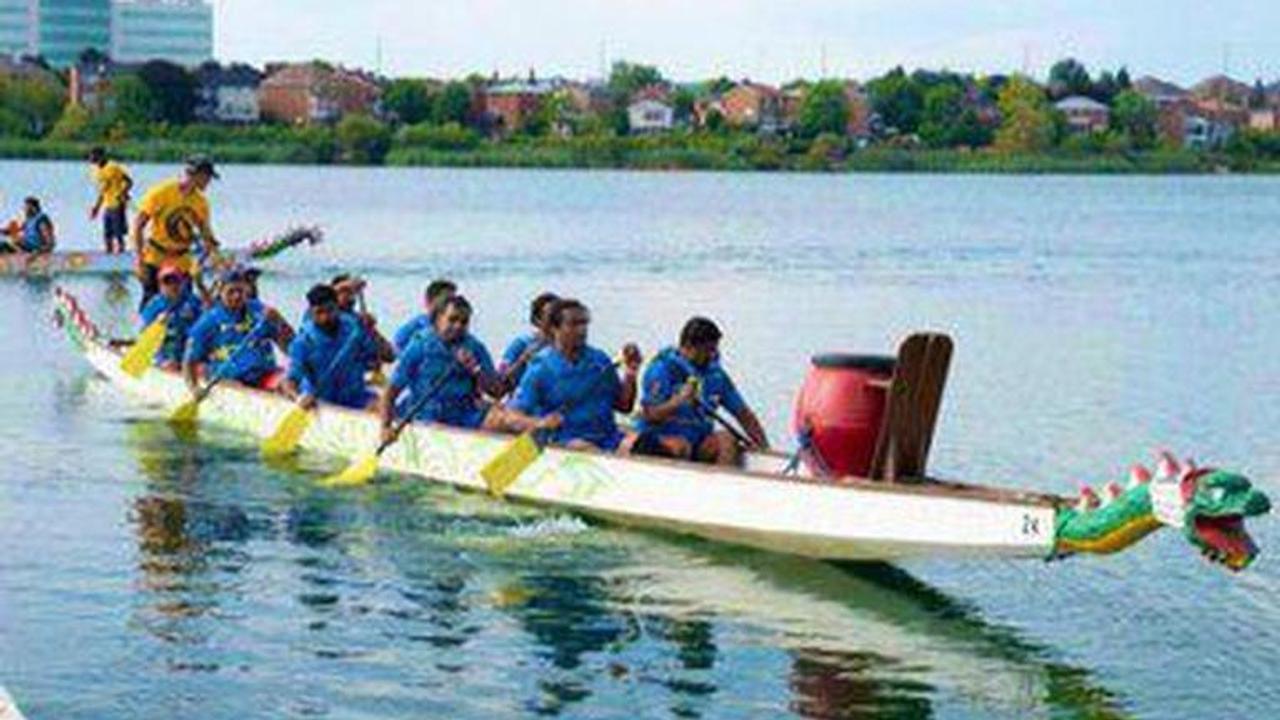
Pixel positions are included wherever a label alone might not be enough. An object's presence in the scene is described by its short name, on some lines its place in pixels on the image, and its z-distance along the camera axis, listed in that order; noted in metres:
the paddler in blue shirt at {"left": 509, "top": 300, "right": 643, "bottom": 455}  18.66
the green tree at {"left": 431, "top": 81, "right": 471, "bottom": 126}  196.00
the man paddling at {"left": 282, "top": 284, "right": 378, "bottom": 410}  21.64
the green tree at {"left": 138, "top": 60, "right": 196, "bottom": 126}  179.00
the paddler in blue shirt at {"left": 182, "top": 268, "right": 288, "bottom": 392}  23.89
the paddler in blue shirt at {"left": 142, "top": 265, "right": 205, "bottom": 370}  25.61
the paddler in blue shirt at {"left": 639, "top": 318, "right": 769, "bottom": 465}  18.19
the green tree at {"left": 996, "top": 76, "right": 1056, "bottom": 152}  193.00
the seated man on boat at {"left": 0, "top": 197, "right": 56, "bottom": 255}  42.34
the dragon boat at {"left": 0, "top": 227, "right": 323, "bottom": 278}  40.66
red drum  17.05
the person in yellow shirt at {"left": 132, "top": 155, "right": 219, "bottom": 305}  29.67
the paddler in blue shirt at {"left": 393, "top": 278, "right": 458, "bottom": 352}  20.44
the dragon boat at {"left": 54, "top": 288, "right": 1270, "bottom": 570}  13.84
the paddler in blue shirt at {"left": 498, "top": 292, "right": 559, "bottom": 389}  19.50
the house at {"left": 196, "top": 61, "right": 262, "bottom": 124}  192.25
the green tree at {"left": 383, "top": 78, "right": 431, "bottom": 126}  198.25
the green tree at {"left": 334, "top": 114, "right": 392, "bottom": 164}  163.00
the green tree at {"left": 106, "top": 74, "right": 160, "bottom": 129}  165.50
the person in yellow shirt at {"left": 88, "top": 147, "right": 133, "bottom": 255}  41.31
